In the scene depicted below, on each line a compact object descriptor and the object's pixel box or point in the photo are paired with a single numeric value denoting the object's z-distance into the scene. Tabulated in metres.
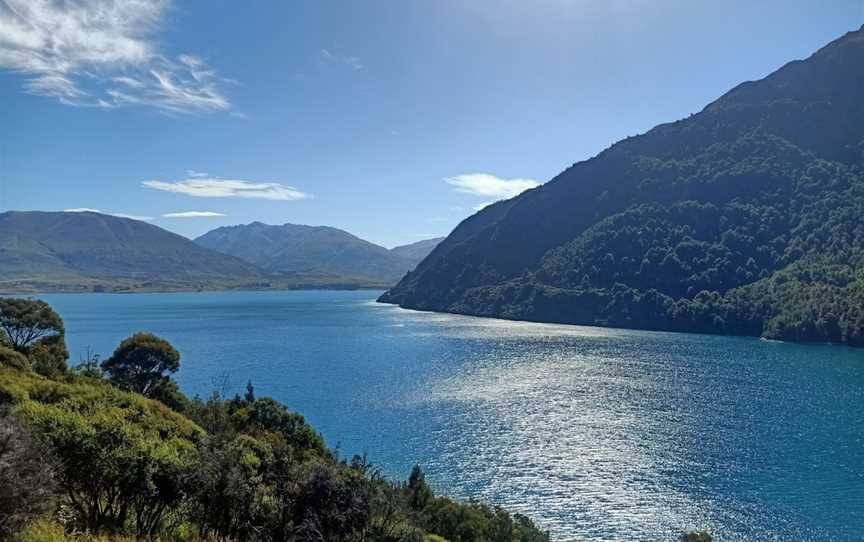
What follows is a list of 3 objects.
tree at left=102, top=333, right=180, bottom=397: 67.44
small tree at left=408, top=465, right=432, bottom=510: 43.62
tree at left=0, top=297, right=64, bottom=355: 68.38
